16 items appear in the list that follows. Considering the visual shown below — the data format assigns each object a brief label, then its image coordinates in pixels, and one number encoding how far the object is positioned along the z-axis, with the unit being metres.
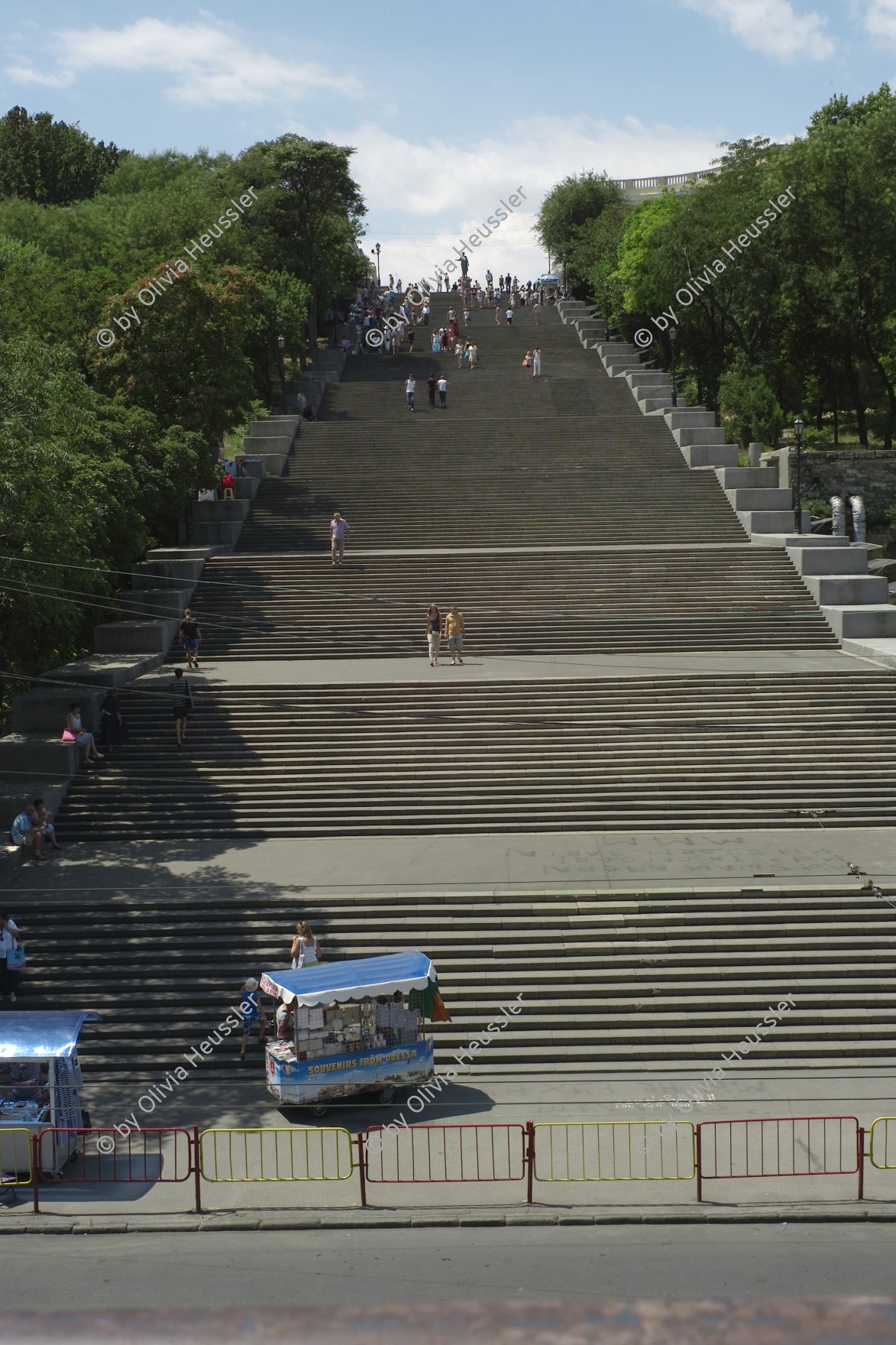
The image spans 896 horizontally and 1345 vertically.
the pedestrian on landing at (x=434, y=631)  26.76
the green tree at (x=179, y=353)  33.69
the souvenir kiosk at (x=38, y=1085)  12.31
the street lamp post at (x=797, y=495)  33.62
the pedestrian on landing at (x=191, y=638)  27.31
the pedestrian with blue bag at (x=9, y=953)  16.12
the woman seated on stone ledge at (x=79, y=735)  23.41
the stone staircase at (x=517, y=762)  16.20
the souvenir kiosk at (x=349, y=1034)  13.77
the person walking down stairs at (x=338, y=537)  32.00
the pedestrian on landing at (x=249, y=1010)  15.12
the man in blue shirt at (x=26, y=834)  20.14
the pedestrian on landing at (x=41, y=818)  20.50
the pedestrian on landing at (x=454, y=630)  27.08
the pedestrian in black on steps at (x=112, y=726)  23.98
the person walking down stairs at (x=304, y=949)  15.47
